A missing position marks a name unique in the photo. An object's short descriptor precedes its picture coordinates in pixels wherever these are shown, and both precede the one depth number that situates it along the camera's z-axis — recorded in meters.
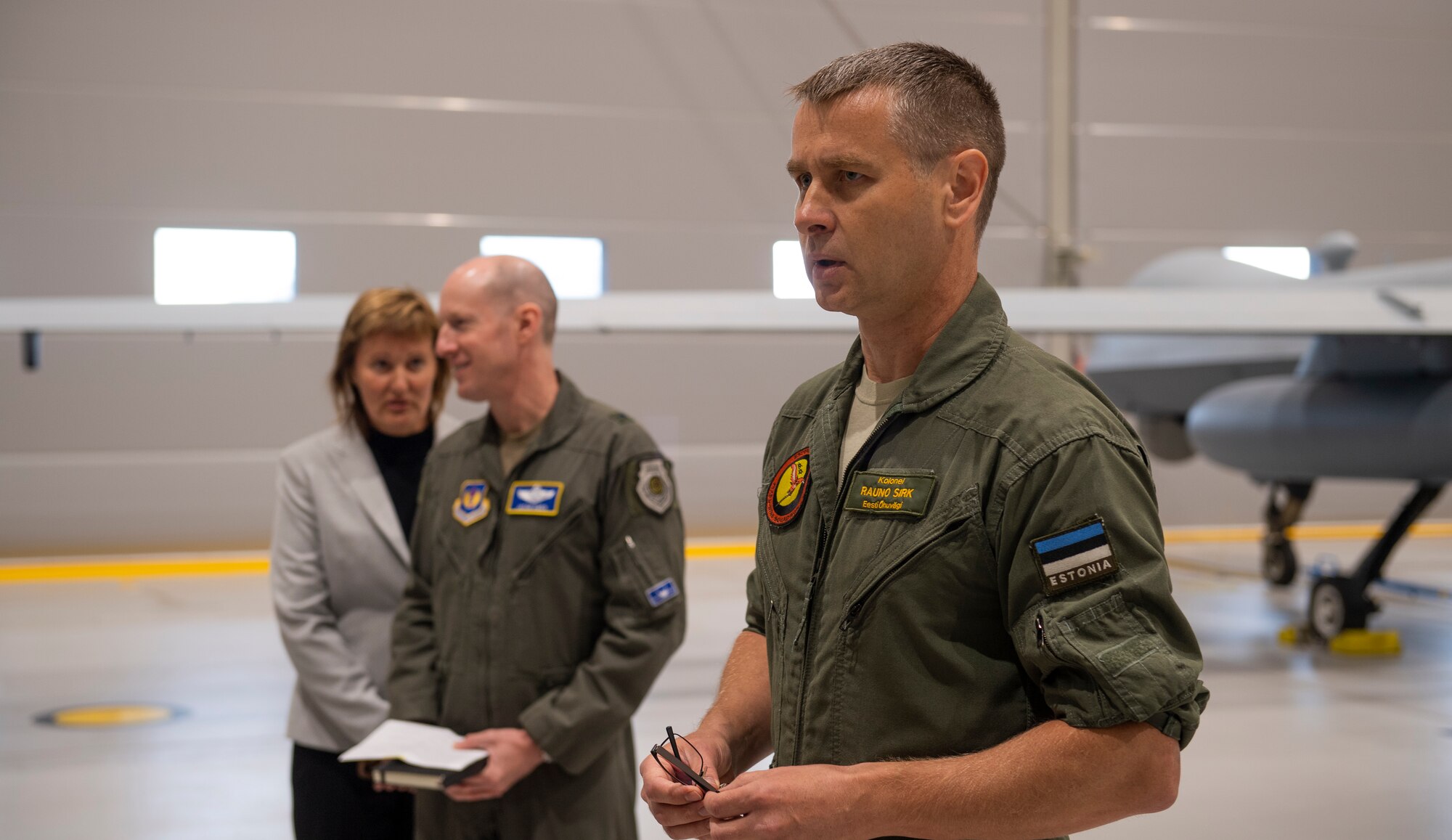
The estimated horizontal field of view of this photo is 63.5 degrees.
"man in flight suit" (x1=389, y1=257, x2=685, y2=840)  2.36
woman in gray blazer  2.61
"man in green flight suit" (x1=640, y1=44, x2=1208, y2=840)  1.09
